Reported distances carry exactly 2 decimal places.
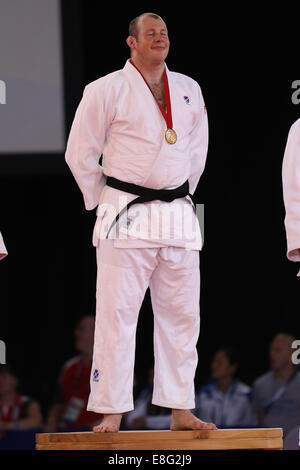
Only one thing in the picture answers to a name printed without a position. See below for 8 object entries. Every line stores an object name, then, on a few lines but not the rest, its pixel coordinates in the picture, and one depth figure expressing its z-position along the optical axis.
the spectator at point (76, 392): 12.49
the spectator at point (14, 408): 12.69
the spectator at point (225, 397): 12.57
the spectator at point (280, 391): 11.96
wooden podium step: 8.54
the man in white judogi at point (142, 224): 8.91
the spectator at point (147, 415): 12.48
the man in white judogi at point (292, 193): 8.79
